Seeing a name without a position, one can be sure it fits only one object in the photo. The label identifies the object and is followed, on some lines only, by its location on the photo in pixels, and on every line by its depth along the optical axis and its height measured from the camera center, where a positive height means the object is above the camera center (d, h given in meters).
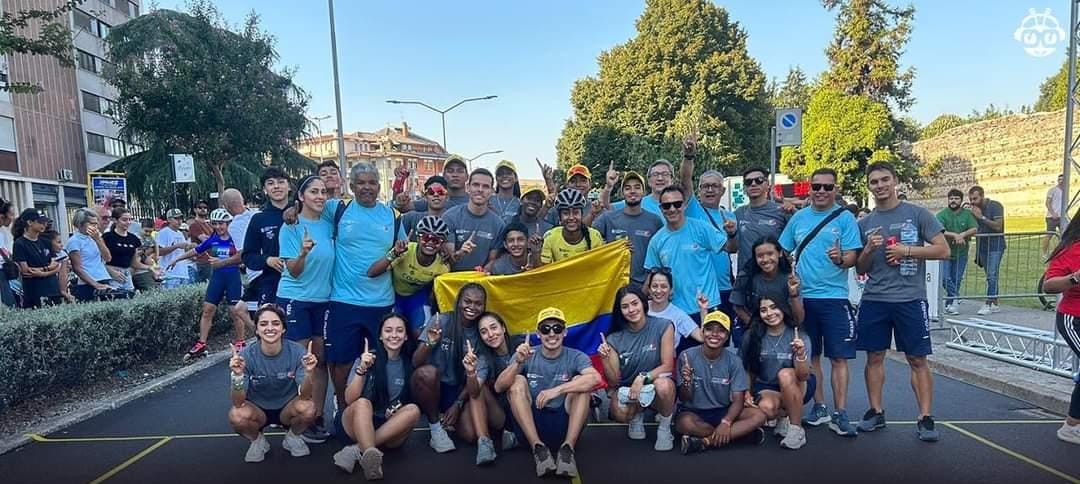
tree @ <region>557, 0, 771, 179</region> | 33.22 +5.30
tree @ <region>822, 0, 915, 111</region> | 31.58 +6.58
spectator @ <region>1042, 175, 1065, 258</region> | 10.40 -0.45
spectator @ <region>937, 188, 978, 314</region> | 10.25 -0.95
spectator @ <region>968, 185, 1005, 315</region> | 10.13 -0.89
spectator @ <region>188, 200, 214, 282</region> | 11.15 -0.42
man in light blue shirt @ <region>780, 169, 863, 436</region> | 5.09 -0.72
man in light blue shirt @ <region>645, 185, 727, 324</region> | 5.40 -0.48
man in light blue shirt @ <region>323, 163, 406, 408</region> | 5.13 -0.58
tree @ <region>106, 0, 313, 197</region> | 28.28 +5.17
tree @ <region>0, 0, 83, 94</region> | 8.07 +2.36
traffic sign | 11.94 +1.19
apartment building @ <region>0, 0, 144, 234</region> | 31.27 +4.83
